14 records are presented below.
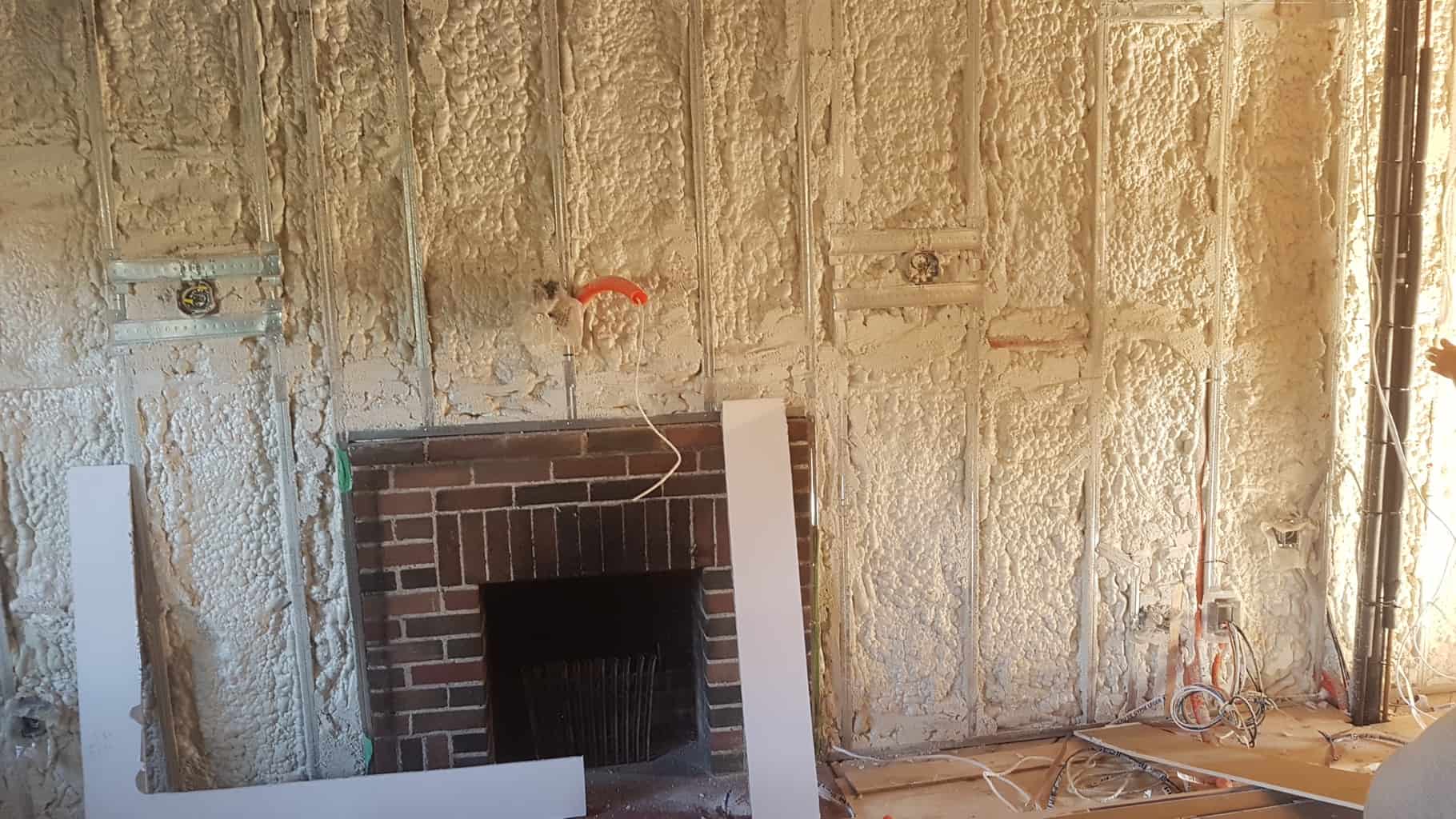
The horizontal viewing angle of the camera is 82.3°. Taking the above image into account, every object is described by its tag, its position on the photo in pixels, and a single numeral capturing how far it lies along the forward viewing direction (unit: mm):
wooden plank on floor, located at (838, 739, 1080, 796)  2238
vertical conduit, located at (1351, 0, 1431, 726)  2305
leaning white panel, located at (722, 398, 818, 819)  2088
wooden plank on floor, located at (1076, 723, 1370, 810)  2018
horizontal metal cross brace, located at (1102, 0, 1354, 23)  2248
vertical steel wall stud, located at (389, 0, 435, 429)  2002
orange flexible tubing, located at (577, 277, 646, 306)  2049
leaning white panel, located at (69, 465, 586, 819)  2012
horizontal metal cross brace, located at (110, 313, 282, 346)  2014
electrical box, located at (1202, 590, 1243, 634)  2434
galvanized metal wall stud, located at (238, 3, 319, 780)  1982
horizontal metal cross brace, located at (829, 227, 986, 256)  2199
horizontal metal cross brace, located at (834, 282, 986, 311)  2215
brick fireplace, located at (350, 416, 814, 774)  2088
